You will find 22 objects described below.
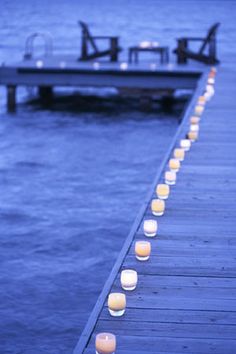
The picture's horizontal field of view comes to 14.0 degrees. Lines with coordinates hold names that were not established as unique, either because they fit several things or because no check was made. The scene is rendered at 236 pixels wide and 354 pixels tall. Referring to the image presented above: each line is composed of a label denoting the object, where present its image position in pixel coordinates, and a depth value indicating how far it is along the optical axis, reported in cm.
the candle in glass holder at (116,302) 498
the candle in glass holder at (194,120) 1139
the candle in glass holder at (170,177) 830
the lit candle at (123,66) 1839
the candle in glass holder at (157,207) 719
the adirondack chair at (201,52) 1934
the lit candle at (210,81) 1614
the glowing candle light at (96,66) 1821
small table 1950
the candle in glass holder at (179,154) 922
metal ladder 2060
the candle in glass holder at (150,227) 654
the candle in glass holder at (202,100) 1342
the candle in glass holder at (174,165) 867
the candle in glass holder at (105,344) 444
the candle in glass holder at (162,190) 768
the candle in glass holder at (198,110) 1241
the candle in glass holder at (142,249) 593
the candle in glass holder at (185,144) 990
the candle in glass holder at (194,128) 1074
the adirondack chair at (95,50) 1967
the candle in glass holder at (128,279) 534
